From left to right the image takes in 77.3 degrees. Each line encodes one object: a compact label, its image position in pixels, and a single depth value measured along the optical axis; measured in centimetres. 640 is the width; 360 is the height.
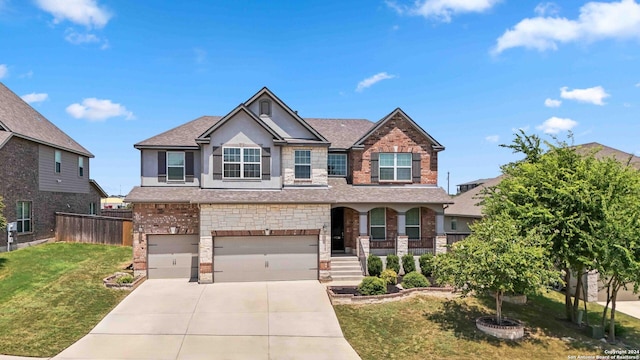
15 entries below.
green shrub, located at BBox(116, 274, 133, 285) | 1806
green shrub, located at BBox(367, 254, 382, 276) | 1994
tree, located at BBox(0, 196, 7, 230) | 1907
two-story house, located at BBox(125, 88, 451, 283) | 1962
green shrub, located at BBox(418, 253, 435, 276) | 2028
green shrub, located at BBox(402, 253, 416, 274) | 2041
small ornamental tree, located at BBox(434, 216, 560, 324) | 1343
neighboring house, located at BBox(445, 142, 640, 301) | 2011
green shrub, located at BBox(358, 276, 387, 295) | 1688
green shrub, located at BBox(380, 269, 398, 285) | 1880
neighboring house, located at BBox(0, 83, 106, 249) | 2240
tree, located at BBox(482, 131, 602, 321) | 1436
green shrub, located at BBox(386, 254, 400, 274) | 2030
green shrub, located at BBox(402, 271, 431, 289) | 1805
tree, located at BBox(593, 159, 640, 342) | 1352
